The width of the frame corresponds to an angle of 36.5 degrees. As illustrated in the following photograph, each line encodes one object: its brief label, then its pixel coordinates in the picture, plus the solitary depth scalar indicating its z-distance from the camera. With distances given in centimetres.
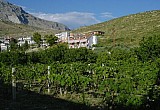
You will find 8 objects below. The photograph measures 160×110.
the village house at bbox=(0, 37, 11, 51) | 8408
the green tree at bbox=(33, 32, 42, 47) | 7103
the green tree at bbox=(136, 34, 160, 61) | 2972
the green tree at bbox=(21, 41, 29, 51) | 6817
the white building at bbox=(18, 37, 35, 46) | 9474
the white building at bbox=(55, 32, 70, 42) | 8059
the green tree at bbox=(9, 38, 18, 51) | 6466
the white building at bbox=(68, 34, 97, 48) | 6495
